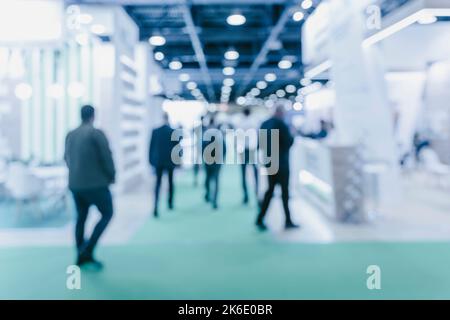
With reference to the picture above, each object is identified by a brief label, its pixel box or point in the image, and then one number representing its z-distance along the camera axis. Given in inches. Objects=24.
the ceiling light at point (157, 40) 466.6
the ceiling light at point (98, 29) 305.1
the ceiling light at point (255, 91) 1085.4
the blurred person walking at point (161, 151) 230.1
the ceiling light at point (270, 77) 775.5
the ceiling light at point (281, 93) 1159.6
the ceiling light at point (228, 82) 850.1
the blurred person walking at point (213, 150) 256.8
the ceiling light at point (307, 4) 246.9
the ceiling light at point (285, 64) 650.8
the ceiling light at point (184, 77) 756.3
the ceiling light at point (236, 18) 371.8
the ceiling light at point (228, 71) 710.0
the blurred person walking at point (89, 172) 143.3
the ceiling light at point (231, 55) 564.5
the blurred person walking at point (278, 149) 192.4
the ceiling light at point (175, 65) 658.1
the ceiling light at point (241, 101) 1462.7
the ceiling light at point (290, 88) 1015.3
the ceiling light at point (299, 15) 311.5
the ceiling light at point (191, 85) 899.4
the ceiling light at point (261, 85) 915.4
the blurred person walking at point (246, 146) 249.3
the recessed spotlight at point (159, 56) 590.9
